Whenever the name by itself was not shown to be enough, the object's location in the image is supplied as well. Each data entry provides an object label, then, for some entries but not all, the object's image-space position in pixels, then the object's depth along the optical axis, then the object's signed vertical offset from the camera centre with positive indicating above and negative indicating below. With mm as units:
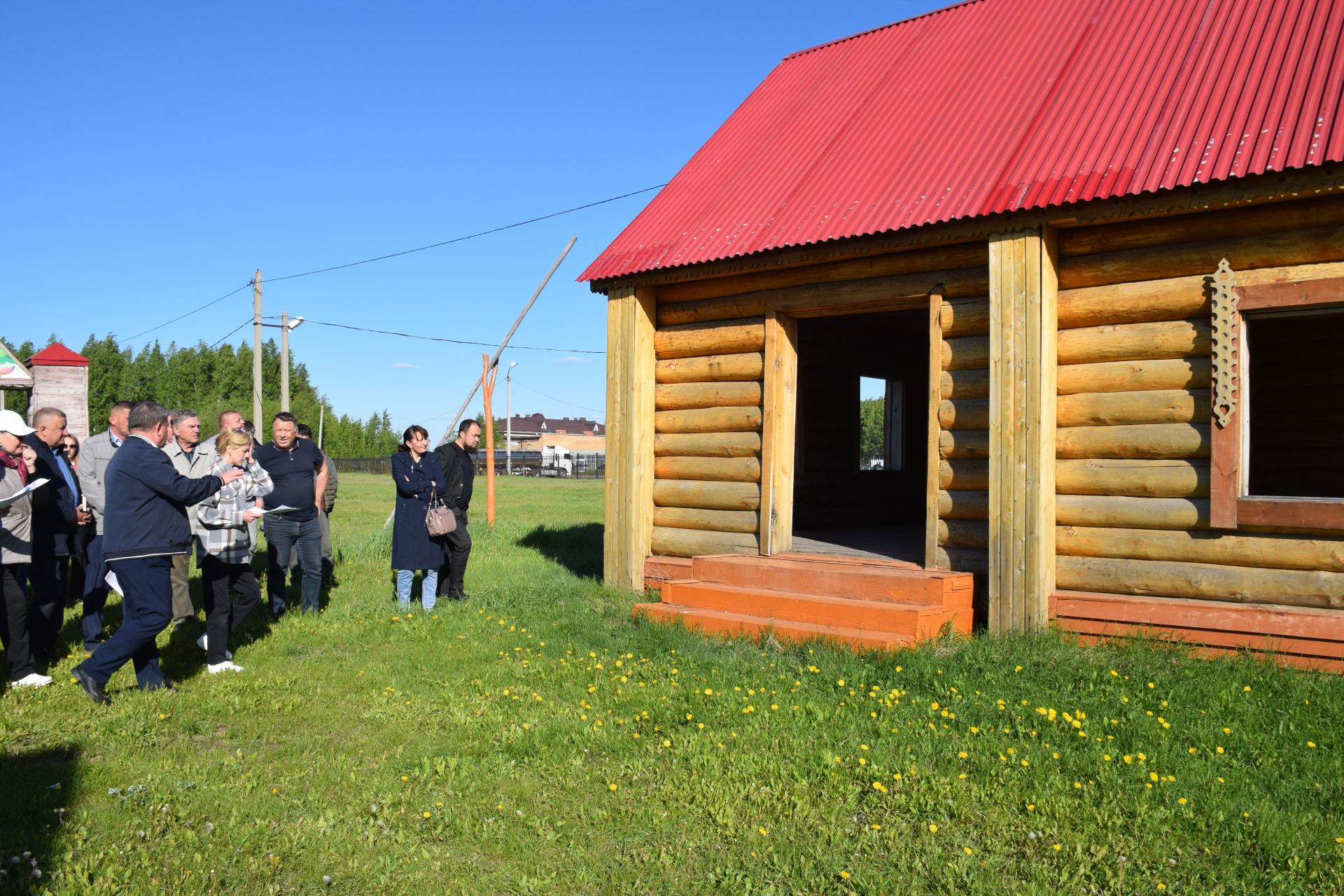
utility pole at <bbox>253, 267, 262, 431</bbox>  32416 +3808
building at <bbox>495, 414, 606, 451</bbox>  135500 +4061
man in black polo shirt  9312 -427
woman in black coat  9477 -523
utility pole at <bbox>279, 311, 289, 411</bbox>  34125 +3666
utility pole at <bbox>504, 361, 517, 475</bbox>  69750 +4960
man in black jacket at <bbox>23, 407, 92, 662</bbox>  7262 -525
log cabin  6734 +1147
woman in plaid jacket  7398 -576
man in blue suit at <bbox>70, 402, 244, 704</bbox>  6383 -502
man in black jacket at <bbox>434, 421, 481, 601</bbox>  9844 -293
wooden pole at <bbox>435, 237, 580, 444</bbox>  17344 +2268
